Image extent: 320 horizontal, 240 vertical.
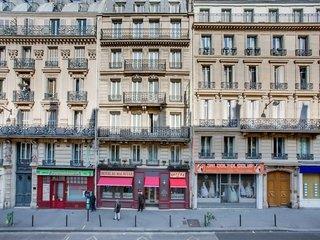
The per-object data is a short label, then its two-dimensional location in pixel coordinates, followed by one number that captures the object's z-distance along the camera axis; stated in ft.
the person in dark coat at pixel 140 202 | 87.71
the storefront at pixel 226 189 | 92.58
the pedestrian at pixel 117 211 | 76.89
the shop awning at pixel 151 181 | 89.70
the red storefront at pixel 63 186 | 92.12
